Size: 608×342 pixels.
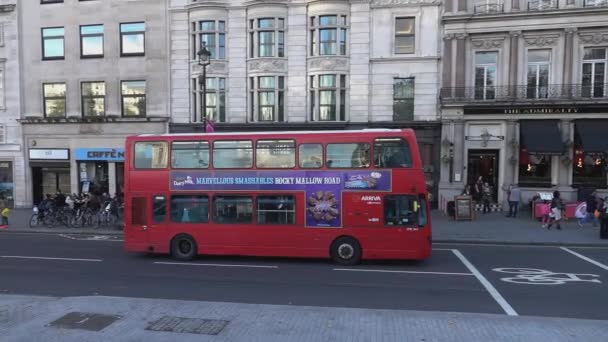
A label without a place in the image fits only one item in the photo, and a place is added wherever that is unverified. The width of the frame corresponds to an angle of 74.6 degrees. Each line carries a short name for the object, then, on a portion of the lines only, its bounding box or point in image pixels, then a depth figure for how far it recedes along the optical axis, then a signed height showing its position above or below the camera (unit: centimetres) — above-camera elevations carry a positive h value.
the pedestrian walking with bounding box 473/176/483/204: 2086 -201
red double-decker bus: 1048 -123
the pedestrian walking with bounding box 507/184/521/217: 1900 -228
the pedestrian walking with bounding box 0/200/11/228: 1800 -294
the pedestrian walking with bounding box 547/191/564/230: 1605 -238
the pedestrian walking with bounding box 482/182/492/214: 2058 -231
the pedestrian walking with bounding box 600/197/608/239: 1419 -257
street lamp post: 1532 +362
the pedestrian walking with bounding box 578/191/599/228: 1699 -267
